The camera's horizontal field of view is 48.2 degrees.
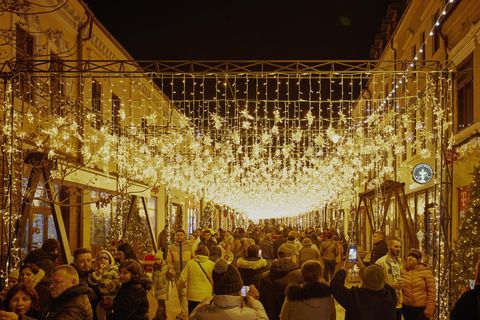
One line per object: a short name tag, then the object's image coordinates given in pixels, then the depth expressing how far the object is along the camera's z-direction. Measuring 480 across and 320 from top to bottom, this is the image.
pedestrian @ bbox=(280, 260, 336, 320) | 5.65
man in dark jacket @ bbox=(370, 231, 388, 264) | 10.71
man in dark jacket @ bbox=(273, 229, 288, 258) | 15.30
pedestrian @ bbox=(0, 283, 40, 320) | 5.69
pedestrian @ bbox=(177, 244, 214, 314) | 8.70
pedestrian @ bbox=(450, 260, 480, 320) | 4.31
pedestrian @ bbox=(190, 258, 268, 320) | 4.82
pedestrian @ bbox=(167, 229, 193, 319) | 11.09
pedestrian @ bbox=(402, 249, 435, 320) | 7.64
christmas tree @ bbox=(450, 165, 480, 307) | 10.21
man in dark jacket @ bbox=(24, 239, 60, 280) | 8.21
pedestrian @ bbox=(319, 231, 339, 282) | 15.04
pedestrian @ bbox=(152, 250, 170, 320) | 10.02
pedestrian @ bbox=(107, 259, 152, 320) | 6.00
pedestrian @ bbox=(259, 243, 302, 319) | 7.32
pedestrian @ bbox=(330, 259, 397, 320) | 5.58
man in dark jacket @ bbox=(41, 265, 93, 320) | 5.11
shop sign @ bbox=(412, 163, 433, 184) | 17.61
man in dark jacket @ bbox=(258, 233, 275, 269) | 14.07
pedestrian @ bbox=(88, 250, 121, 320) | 7.17
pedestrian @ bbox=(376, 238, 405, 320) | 8.25
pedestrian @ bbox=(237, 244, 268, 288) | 8.88
